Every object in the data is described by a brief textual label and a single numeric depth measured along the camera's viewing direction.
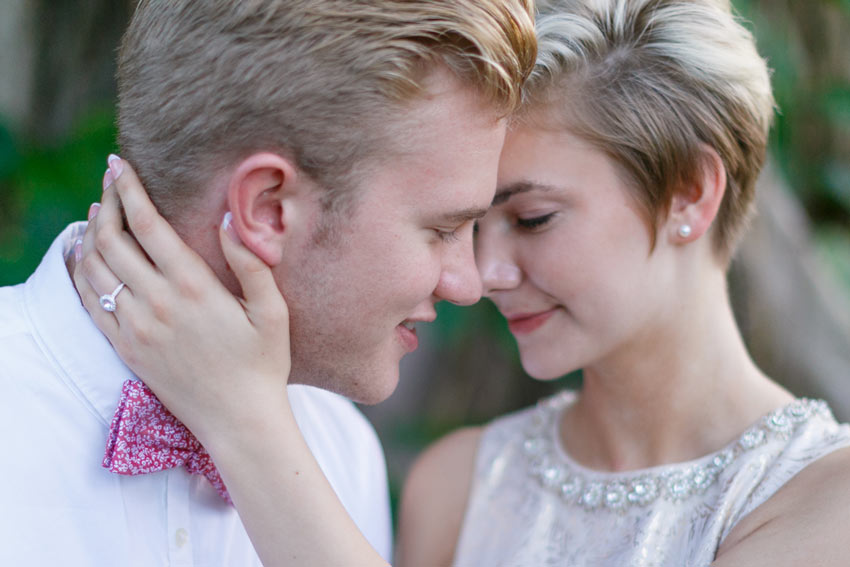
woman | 1.96
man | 1.54
